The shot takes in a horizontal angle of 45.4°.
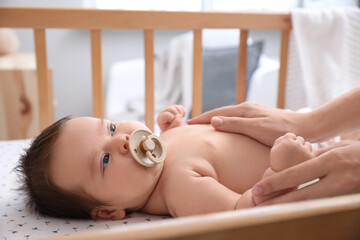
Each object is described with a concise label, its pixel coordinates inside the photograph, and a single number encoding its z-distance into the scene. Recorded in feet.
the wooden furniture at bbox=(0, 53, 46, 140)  6.47
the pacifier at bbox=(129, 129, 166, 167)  2.70
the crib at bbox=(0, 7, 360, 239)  4.06
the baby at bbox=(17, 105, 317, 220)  2.67
